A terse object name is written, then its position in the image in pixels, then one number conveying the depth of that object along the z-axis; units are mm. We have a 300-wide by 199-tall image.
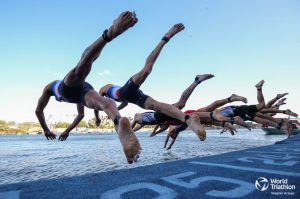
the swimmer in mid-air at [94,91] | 2475
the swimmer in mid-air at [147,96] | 3502
